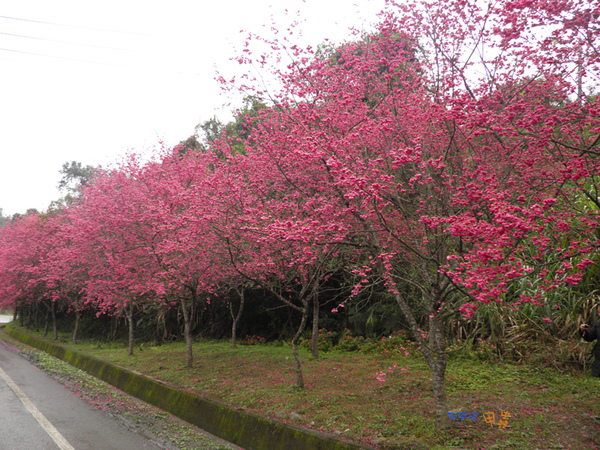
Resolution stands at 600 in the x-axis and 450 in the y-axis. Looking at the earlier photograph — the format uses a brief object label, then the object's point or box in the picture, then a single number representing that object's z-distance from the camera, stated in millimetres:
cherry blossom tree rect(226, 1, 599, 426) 4172
